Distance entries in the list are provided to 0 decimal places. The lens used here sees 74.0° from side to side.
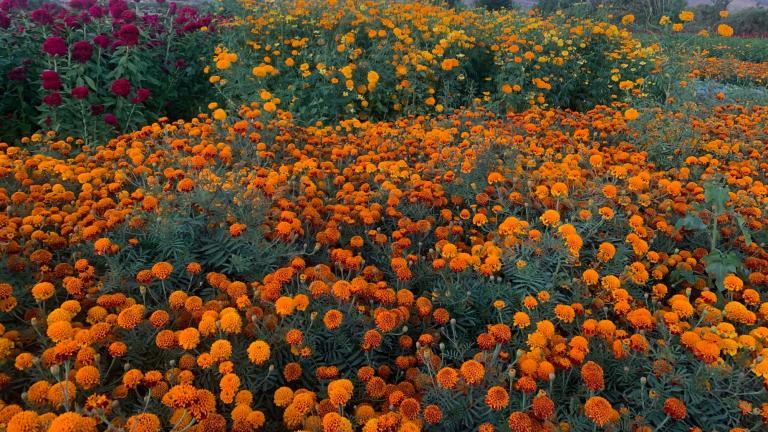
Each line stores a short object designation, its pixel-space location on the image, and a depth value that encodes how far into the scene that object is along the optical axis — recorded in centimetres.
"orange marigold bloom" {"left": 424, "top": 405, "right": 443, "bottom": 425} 164
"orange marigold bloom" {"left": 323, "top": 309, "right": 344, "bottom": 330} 199
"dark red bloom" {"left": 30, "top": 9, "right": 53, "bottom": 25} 482
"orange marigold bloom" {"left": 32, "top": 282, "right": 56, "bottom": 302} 200
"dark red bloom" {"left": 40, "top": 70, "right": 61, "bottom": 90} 402
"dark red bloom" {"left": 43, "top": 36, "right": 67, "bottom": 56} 423
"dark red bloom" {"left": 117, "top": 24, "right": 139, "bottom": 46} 453
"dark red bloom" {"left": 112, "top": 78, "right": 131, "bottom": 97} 423
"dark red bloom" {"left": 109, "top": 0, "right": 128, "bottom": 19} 506
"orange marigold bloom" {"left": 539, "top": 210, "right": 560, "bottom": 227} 261
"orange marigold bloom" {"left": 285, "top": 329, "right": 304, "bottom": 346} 193
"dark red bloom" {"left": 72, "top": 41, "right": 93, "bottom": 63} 428
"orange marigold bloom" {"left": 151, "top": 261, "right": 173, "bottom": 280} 213
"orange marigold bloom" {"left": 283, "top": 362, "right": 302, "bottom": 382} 188
